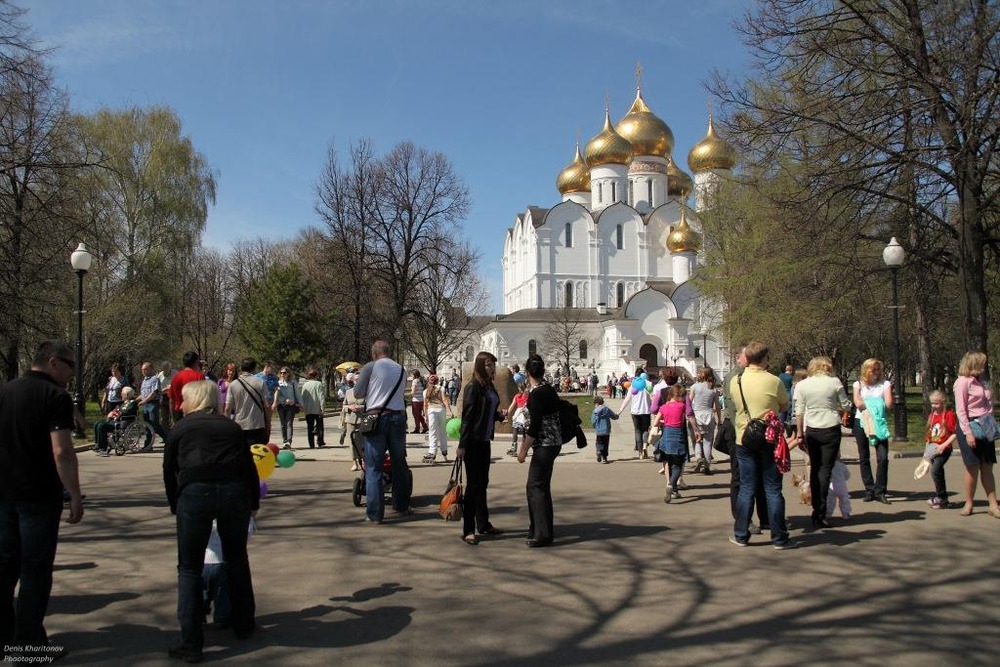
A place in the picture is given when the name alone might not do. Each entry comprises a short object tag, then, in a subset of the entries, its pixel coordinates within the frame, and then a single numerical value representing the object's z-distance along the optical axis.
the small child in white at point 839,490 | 8.63
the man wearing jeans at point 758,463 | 7.48
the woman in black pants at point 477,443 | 7.83
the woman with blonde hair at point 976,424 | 8.67
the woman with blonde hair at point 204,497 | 4.70
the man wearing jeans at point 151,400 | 16.09
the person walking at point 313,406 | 16.38
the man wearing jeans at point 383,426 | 8.70
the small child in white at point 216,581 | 5.04
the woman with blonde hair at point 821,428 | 8.43
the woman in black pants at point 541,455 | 7.57
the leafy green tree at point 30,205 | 18.02
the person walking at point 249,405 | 9.65
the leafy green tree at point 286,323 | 39.69
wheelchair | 16.20
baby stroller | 9.46
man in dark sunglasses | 4.62
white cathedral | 74.56
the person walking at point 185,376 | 10.53
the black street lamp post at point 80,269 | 17.27
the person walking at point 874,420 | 9.76
